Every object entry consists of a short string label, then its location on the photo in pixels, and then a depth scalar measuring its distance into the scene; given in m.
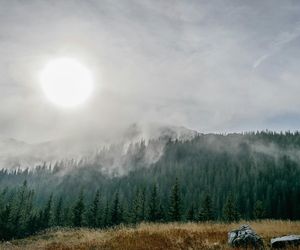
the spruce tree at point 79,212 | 99.06
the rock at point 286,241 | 13.15
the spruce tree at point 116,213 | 96.94
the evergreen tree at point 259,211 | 85.89
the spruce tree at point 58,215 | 126.69
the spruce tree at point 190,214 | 84.01
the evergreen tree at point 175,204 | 72.81
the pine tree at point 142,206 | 110.94
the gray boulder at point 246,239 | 13.91
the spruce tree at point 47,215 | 116.25
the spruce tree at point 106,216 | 113.13
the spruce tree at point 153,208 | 87.04
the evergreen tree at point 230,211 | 78.51
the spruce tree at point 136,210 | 104.18
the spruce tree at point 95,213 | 109.78
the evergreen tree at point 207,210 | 81.66
